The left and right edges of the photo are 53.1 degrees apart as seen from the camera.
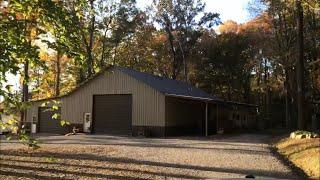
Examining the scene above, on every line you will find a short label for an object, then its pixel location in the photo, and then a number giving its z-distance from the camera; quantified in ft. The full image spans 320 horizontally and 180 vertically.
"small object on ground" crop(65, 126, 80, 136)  76.50
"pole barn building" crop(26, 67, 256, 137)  70.51
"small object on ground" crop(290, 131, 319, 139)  50.74
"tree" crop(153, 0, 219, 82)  130.75
